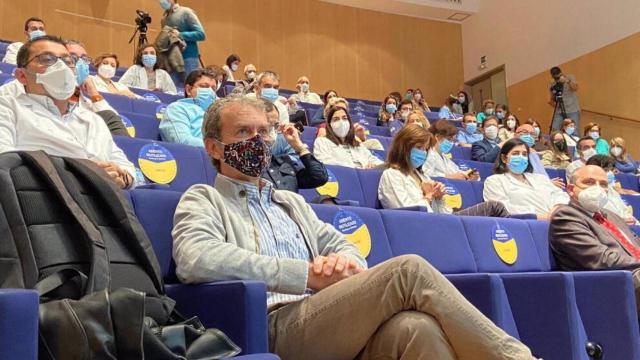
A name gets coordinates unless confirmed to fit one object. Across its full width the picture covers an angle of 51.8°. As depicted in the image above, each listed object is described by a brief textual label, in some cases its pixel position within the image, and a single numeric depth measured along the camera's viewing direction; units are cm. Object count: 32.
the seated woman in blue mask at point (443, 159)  422
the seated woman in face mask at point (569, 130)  726
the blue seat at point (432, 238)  219
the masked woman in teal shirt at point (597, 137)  639
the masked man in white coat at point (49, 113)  190
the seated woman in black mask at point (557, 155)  577
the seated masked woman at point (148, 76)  507
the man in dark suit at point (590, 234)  249
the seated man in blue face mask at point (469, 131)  646
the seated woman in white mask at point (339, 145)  375
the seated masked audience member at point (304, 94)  685
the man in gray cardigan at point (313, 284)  121
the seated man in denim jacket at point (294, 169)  251
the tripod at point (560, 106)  837
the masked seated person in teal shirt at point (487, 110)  791
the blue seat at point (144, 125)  316
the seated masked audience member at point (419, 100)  843
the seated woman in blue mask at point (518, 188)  362
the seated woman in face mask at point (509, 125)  686
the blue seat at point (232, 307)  117
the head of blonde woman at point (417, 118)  521
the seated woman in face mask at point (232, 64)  731
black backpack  97
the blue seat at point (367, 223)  200
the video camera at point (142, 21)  689
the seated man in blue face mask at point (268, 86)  476
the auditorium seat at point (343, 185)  308
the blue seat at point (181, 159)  243
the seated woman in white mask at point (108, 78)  425
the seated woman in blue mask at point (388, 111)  661
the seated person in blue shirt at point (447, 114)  808
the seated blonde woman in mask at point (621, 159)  620
